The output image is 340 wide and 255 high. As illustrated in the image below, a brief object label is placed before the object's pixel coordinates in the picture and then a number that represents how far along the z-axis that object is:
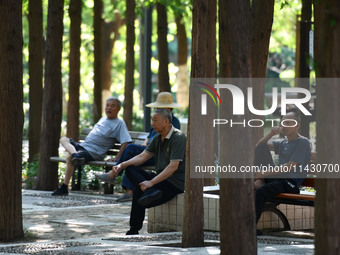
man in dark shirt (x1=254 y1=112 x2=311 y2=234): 10.21
